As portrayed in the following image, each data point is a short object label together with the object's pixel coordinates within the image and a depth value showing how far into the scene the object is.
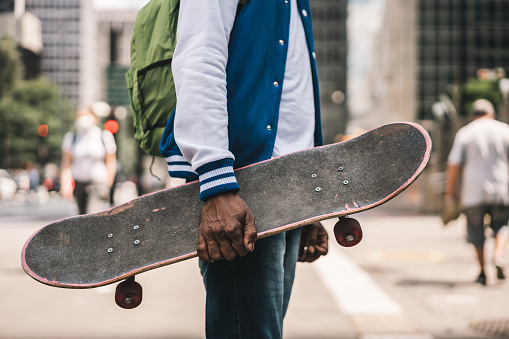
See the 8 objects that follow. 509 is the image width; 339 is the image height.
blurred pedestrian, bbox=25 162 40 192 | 27.61
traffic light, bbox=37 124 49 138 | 25.90
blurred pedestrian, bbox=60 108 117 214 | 6.45
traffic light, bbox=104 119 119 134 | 13.46
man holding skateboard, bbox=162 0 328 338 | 1.44
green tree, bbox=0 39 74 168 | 47.19
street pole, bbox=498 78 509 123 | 14.81
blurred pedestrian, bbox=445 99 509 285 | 5.95
